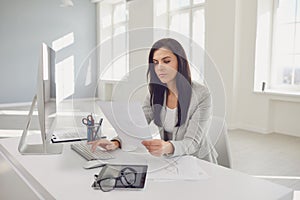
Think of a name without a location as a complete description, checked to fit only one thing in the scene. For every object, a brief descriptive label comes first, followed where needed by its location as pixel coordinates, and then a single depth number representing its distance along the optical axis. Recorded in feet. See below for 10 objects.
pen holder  4.12
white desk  2.70
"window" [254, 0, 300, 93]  14.34
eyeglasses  2.84
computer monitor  3.53
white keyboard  3.69
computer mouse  3.41
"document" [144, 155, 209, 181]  3.10
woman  3.06
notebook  4.65
